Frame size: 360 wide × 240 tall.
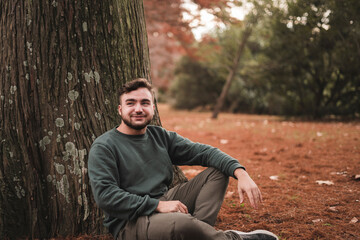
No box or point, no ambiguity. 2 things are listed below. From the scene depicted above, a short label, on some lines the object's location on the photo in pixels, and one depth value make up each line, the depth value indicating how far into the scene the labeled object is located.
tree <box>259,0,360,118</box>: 9.28
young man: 1.85
